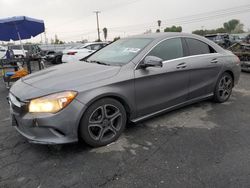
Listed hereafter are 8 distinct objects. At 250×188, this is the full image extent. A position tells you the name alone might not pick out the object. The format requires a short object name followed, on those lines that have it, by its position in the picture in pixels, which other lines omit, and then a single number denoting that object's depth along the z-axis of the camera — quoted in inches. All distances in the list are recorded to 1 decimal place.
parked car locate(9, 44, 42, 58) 701.5
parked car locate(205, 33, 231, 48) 611.6
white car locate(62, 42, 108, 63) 405.4
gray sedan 92.7
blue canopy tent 270.1
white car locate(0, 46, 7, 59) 687.7
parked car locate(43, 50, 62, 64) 565.0
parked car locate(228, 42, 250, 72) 298.7
